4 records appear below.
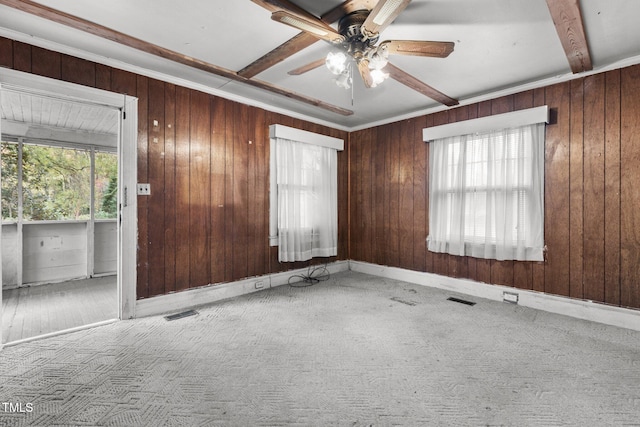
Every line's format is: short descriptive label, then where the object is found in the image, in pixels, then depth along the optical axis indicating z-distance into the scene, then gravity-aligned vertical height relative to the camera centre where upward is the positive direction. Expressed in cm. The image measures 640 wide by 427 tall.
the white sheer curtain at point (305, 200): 411 +17
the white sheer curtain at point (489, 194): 322 +21
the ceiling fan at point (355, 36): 180 +115
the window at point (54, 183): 414 +44
